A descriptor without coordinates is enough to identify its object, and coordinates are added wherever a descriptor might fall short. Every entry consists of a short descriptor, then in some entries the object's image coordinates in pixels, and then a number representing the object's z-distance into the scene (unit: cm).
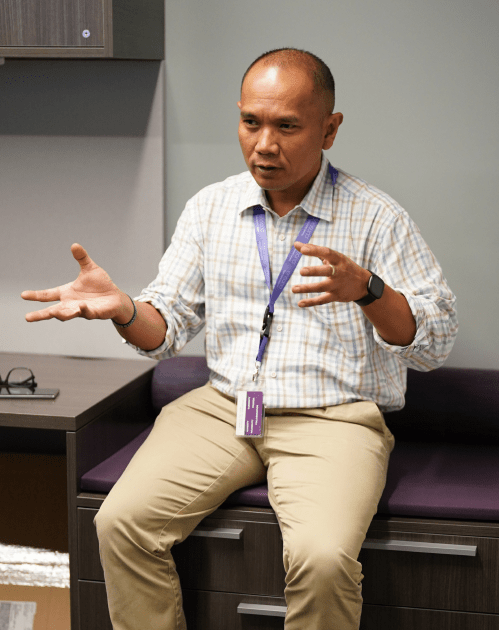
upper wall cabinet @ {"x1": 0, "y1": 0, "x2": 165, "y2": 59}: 289
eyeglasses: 294
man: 260
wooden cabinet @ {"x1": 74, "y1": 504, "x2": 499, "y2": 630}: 268
